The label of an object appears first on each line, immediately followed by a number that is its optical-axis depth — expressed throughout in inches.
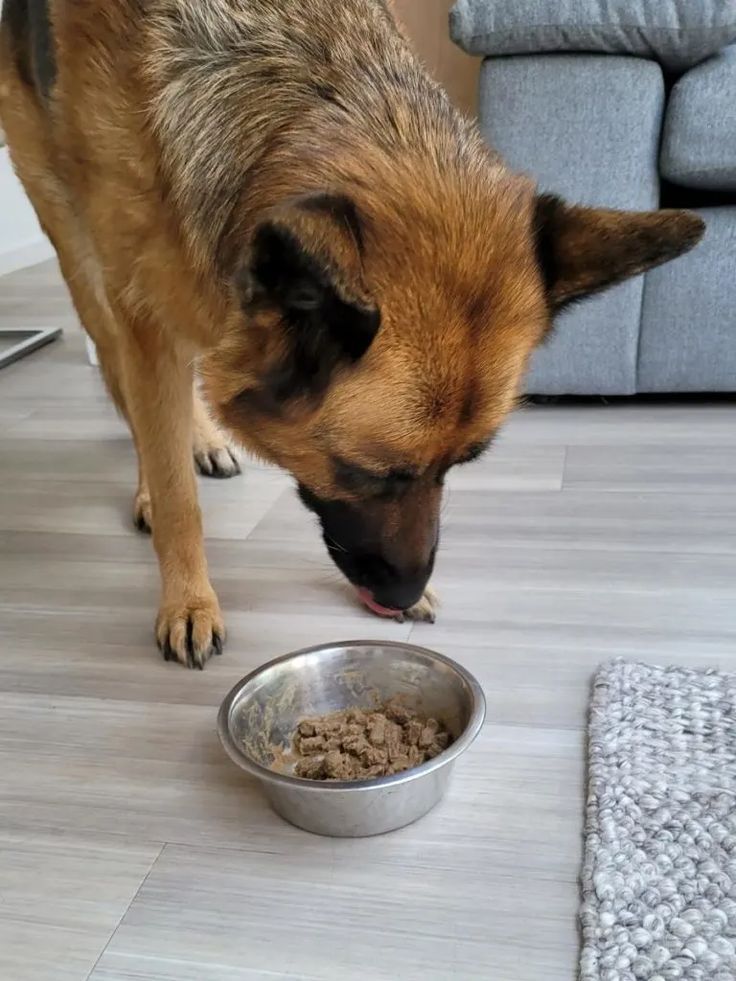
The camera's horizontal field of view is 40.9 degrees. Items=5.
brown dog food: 49.2
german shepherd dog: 43.3
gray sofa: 89.7
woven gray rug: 40.0
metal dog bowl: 45.2
